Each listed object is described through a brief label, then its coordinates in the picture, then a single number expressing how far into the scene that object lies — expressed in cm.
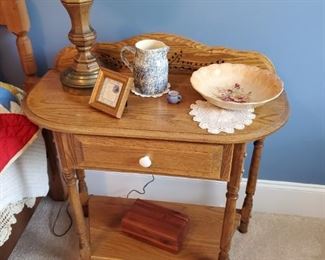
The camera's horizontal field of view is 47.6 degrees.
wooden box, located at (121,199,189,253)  133
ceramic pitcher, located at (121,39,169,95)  103
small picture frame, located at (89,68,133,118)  97
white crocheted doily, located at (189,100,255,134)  94
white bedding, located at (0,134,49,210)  115
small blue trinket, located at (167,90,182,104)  104
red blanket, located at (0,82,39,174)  109
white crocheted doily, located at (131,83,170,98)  108
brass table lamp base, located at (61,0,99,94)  102
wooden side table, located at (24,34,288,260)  95
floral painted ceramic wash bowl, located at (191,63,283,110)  101
